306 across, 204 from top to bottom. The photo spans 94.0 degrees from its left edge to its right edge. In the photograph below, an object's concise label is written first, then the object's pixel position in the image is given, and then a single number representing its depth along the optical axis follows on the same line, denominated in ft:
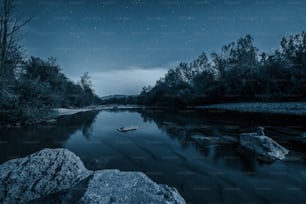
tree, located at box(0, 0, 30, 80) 27.61
